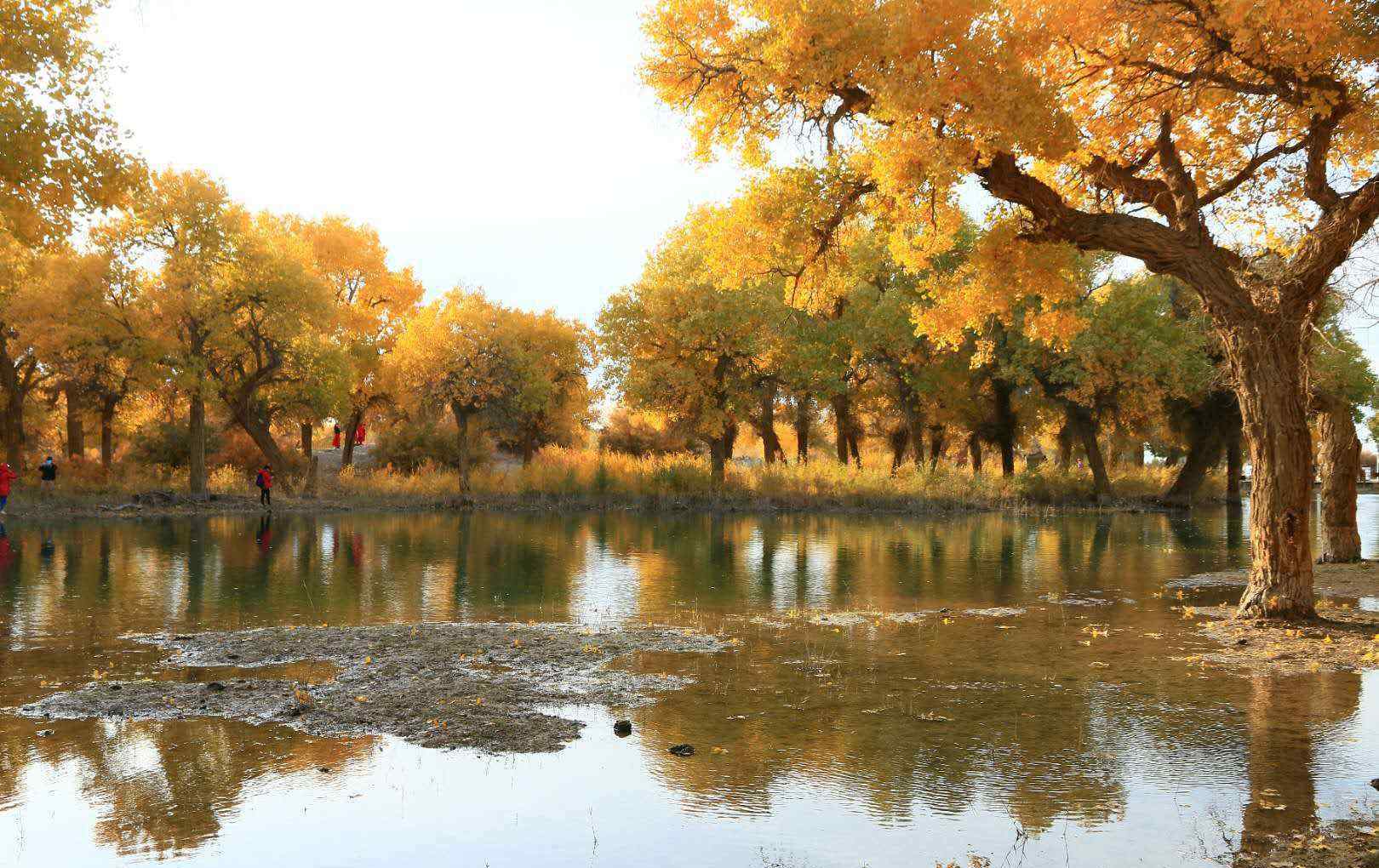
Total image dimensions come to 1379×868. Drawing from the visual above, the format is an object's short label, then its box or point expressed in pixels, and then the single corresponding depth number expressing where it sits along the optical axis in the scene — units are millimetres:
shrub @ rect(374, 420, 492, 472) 50188
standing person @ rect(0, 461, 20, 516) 33531
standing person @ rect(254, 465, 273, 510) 38906
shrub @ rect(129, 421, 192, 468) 44719
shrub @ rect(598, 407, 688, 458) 58125
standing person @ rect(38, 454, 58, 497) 38469
